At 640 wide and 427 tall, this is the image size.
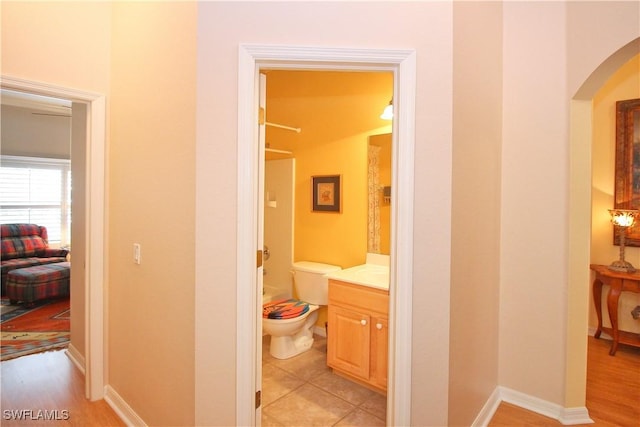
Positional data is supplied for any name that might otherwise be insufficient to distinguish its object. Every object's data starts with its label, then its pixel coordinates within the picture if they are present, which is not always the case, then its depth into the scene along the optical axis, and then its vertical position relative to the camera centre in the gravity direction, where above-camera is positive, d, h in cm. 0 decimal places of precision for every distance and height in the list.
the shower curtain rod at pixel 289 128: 308 +78
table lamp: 294 -9
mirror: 294 +17
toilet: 284 -87
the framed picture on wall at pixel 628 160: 305 +49
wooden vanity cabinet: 237 -89
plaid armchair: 471 -61
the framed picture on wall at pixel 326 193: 326 +18
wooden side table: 283 -64
